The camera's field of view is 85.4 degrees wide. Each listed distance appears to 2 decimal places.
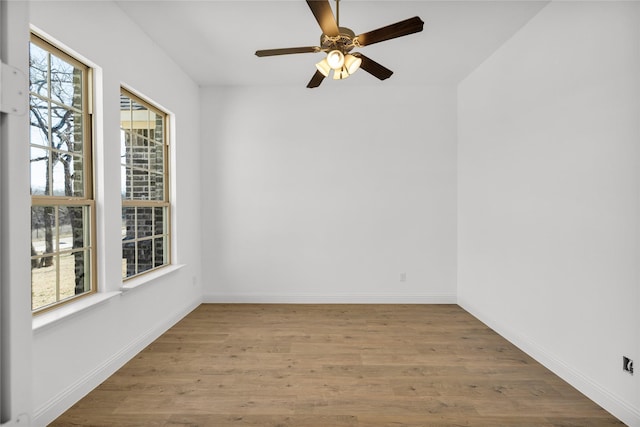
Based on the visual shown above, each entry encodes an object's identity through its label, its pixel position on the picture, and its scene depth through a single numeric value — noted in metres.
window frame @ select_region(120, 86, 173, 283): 3.57
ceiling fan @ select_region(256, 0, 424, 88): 2.05
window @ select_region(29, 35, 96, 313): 2.11
